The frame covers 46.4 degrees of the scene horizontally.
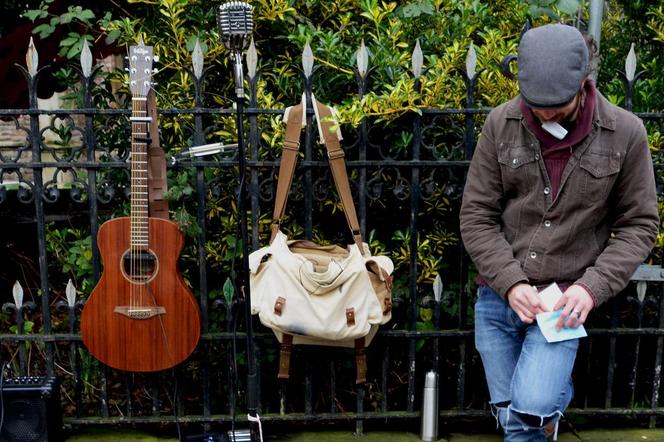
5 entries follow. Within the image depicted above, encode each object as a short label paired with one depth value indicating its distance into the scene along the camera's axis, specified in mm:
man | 3023
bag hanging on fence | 3498
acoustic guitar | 3619
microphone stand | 3145
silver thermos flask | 3965
